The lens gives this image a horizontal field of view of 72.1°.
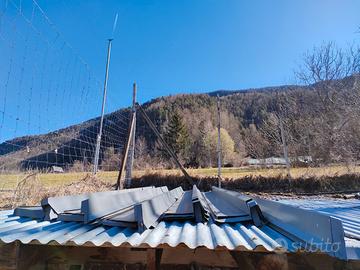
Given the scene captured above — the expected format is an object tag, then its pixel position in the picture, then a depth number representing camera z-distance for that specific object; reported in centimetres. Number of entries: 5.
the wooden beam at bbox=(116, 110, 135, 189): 600
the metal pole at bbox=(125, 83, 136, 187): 837
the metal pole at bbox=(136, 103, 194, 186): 602
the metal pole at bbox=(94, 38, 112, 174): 846
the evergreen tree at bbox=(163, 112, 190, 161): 3284
